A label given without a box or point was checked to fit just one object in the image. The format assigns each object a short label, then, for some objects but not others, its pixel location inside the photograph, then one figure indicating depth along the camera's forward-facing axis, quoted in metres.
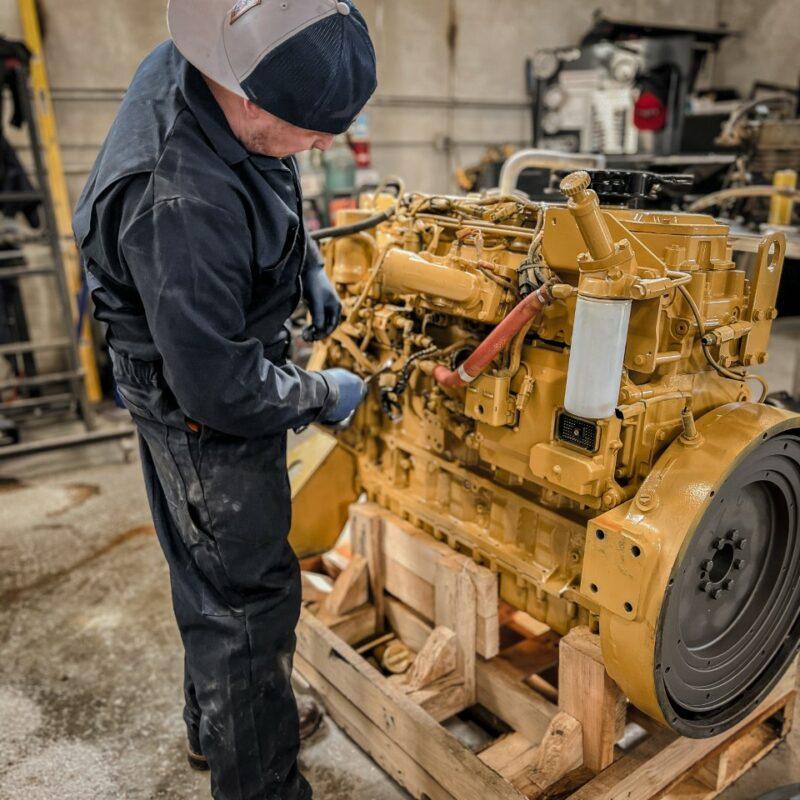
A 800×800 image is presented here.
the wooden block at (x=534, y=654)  2.11
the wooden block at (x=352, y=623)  2.34
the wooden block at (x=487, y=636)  2.00
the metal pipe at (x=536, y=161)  2.33
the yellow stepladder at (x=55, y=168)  5.13
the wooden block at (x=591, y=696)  1.68
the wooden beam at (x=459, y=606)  1.99
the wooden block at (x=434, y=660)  2.04
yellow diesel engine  1.46
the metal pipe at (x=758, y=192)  3.71
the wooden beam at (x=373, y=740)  1.86
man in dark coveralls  1.25
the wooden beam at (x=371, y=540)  2.35
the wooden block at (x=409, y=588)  2.24
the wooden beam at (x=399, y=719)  1.68
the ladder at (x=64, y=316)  3.94
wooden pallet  1.71
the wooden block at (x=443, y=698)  1.98
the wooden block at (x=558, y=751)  1.70
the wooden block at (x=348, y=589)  2.37
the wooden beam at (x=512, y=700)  1.88
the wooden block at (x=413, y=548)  2.15
